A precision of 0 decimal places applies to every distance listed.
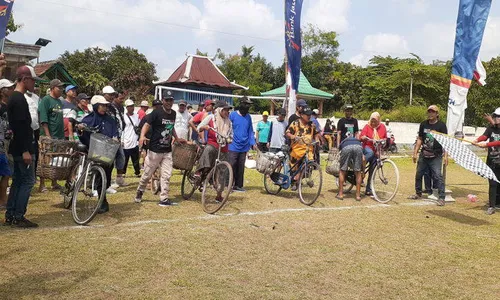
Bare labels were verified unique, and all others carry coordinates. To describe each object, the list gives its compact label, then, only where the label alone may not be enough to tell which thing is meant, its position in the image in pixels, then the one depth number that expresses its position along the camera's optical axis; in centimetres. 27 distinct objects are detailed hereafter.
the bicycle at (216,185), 779
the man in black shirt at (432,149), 1001
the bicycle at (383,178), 976
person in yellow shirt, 955
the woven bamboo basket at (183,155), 826
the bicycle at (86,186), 657
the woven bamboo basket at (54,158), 702
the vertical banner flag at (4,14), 601
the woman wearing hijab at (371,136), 1005
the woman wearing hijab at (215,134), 840
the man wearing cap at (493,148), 902
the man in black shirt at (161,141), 789
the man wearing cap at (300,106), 992
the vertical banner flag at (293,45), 1257
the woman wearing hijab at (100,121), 744
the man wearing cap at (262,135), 1462
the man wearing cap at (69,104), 867
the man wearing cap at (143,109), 1200
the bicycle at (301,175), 927
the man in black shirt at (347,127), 1069
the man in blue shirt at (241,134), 966
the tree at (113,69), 4497
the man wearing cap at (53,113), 825
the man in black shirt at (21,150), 596
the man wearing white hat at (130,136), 1027
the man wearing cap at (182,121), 1097
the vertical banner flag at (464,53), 1059
